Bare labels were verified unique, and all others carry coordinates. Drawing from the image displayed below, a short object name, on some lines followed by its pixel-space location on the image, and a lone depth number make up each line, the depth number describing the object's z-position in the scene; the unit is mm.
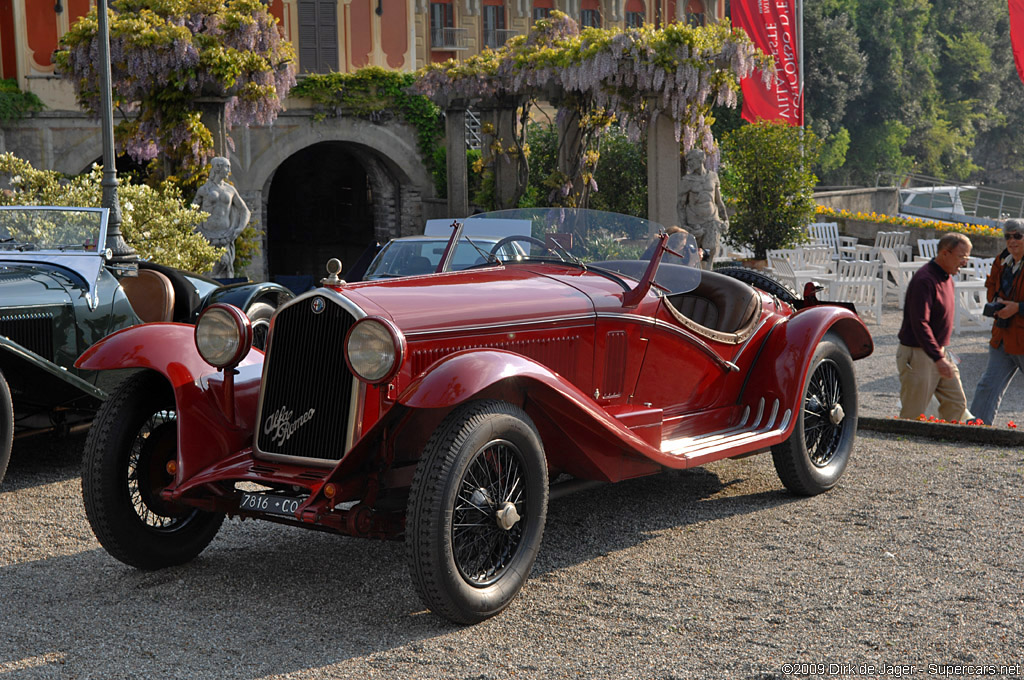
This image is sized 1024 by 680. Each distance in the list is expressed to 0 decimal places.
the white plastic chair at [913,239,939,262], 17141
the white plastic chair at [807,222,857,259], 19859
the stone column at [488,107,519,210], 19266
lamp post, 9230
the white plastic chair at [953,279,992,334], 13586
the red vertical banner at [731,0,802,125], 18641
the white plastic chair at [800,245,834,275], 16453
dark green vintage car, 6191
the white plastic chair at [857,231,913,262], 18781
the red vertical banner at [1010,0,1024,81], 14906
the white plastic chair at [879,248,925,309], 15514
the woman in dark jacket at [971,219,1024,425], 7270
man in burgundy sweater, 7145
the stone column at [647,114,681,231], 16438
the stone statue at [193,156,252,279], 12602
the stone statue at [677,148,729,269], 15148
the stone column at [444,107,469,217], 21078
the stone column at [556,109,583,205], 17953
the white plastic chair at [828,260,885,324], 14578
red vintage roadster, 3898
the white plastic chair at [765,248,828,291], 15070
